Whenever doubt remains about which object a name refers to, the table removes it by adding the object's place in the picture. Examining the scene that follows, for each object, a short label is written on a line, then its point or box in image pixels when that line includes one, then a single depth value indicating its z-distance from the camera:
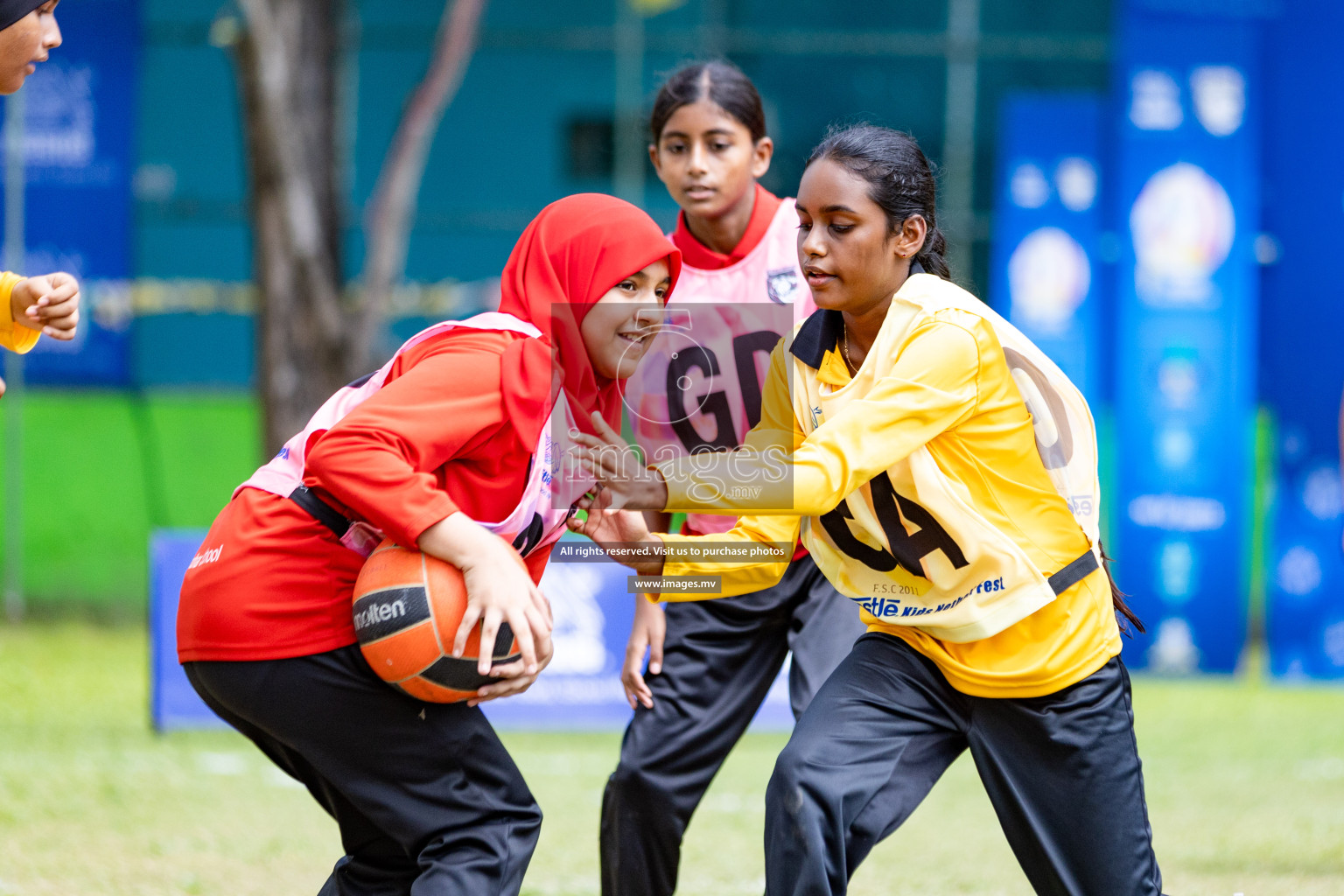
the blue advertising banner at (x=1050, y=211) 21.19
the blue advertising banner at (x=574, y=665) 13.72
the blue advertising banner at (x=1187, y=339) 17.48
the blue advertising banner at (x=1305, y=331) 17.23
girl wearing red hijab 5.35
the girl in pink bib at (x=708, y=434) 7.62
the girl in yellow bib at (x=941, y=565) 5.78
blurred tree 19.00
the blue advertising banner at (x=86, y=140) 20.17
